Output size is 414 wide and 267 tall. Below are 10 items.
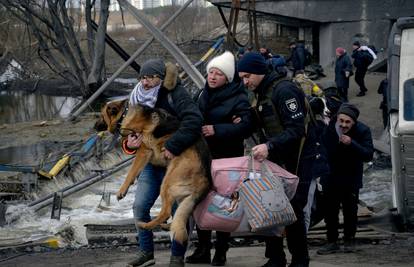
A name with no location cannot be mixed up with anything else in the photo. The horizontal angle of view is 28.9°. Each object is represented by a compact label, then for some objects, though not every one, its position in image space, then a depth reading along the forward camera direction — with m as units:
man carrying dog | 5.97
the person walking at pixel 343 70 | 23.17
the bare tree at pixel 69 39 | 30.94
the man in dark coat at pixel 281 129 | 5.86
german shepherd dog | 5.95
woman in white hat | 6.27
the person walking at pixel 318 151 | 6.25
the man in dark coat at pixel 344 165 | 7.71
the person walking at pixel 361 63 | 23.77
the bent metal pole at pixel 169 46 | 20.55
